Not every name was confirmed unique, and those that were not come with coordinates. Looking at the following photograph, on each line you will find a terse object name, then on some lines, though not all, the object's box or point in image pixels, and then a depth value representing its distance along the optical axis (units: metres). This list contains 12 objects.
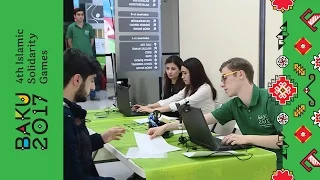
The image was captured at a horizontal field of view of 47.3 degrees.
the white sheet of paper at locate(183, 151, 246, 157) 1.72
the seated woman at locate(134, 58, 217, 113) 3.23
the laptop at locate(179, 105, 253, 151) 1.85
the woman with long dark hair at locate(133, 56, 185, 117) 3.86
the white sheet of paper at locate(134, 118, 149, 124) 2.84
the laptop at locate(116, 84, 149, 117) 3.19
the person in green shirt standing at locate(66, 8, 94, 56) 6.82
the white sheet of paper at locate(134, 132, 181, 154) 1.90
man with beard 1.47
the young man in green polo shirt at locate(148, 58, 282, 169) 2.13
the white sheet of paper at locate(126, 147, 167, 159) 1.78
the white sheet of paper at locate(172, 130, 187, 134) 2.37
